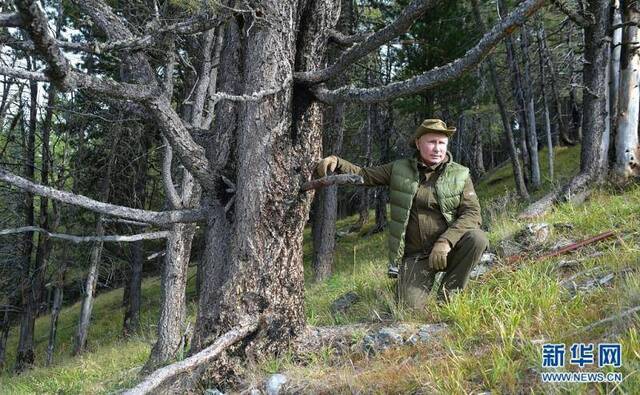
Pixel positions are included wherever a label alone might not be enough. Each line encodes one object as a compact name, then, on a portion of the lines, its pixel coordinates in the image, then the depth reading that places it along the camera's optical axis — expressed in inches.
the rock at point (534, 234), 203.2
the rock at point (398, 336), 120.6
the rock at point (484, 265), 181.3
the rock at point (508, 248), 200.4
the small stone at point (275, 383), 109.2
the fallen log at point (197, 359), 92.6
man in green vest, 151.1
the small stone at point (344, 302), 187.8
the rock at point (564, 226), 212.2
